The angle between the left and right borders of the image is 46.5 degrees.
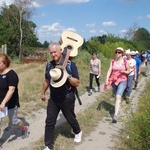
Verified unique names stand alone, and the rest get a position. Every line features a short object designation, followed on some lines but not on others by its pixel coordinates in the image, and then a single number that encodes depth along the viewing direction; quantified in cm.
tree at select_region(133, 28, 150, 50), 6156
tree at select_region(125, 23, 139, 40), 3896
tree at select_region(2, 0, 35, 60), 2250
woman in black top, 293
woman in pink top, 425
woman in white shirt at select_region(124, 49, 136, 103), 568
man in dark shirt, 282
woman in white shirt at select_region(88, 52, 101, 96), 671
